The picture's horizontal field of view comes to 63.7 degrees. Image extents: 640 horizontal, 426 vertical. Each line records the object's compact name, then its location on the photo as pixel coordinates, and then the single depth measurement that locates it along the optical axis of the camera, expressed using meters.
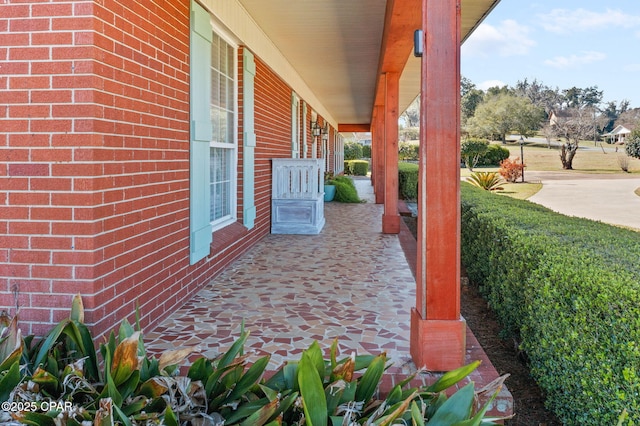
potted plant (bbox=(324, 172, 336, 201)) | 13.95
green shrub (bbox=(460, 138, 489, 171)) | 34.12
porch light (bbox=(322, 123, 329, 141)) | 14.29
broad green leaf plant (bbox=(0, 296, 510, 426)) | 1.86
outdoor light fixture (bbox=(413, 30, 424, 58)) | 2.72
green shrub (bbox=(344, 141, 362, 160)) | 38.83
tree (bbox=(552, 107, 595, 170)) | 34.28
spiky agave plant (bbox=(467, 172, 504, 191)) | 16.30
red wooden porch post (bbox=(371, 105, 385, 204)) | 12.45
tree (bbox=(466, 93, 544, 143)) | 43.31
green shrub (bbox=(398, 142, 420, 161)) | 38.21
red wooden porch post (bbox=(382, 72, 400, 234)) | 7.65
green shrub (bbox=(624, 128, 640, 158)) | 32.44
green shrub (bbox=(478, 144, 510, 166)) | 36.78
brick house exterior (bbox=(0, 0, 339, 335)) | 2.66
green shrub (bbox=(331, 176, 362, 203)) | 13.49
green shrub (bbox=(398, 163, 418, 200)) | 13.06
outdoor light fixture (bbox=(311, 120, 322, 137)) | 12.59
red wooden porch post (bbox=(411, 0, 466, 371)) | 2.66
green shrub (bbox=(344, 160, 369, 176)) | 30.59
